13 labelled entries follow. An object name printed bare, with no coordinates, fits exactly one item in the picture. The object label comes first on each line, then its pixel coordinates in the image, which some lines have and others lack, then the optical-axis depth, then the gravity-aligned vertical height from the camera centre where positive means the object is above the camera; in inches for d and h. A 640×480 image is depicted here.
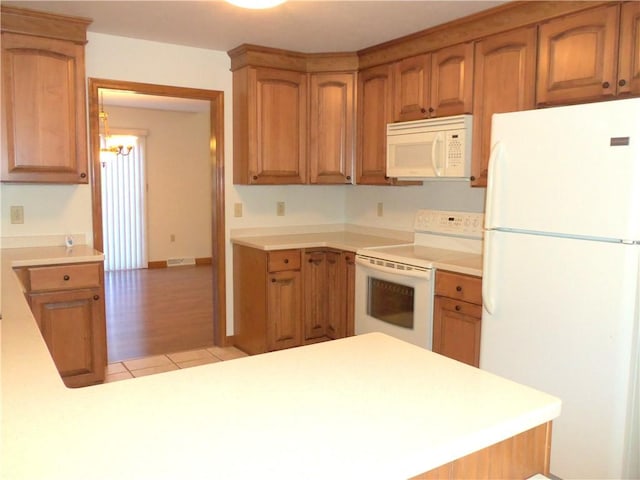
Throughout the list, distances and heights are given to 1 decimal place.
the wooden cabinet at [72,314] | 123.0 -29.9
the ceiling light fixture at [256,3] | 65.4 +23.1
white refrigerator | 81.3 -12.8
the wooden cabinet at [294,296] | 155.5 -31.4
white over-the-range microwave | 128.4 +11.0
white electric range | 126.1 -20.2
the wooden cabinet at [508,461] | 41.4 -21.8
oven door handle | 124.4 -19.2
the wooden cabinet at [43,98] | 126.3 +21.7
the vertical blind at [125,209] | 313.0 -12.0
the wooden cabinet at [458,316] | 114.6 -27.5
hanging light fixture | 263.9 +20.1
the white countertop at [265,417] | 35.4 -17.8
